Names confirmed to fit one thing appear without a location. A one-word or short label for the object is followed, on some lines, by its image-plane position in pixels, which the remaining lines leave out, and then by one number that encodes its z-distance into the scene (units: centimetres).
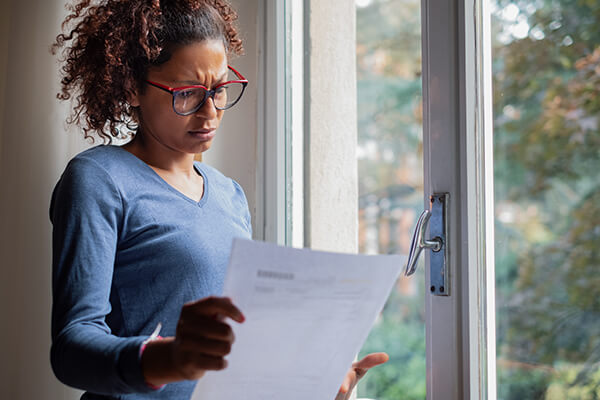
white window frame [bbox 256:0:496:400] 102
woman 72
